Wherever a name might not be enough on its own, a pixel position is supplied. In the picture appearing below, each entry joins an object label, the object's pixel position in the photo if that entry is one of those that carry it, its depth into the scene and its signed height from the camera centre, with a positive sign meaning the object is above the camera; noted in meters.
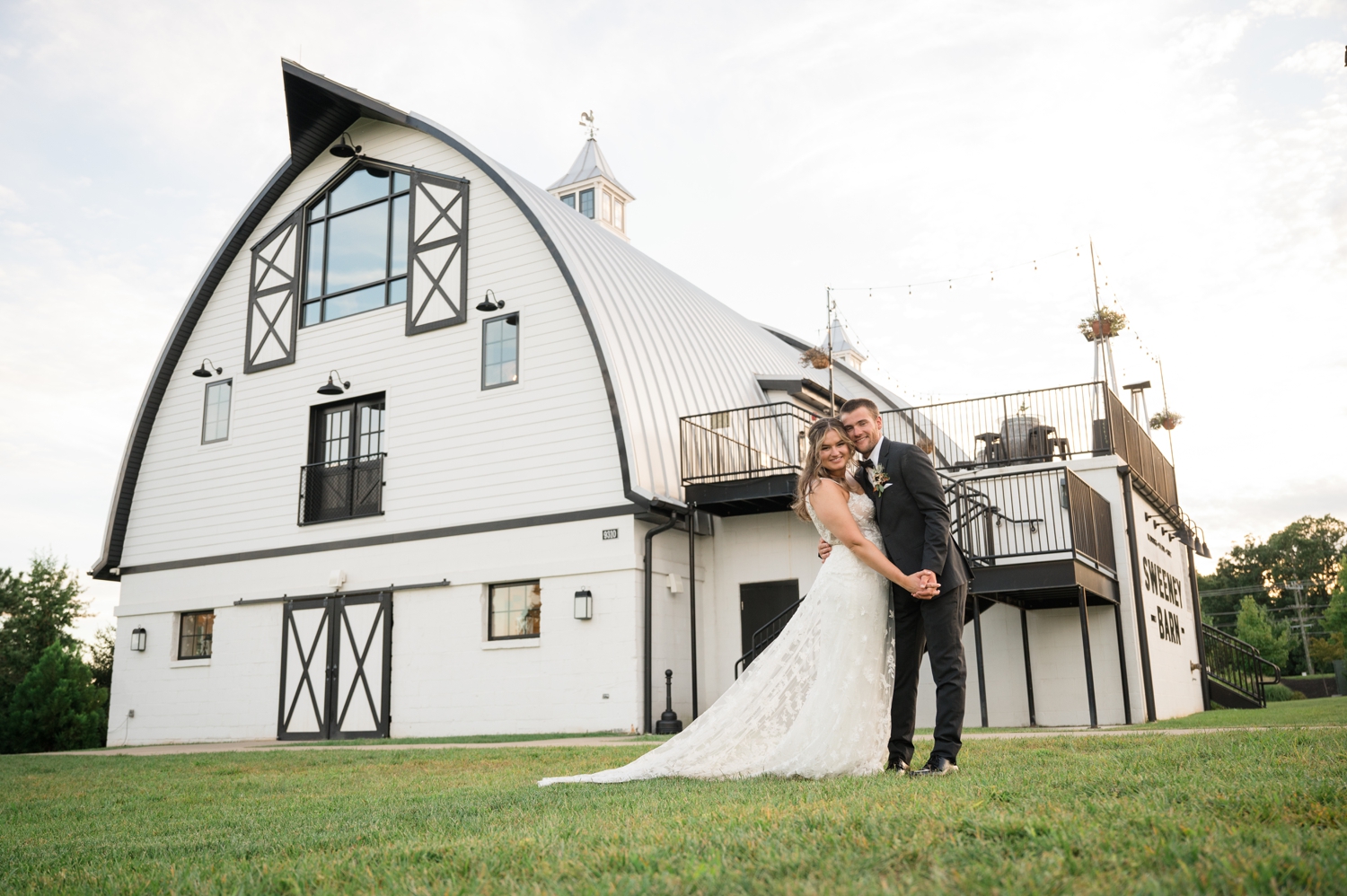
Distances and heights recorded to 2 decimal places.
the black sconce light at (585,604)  14.01 +0.56
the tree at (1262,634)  43.34 -0.13
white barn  13.41 +2.27
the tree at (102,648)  33.90 +0.19
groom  4.95 +0.26
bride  4.99 -0.22
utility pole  59.70 +1.49
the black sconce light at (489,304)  15.75 +5.34
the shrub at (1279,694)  28.49 -1.80
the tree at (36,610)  33.88 +1.60
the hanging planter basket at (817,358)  17.84 +4.99
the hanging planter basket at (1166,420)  19.38 +4.11
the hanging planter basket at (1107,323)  15.70 +4.86
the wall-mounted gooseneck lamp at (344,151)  17.86 +8.82
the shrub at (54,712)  22.45 -1.29
